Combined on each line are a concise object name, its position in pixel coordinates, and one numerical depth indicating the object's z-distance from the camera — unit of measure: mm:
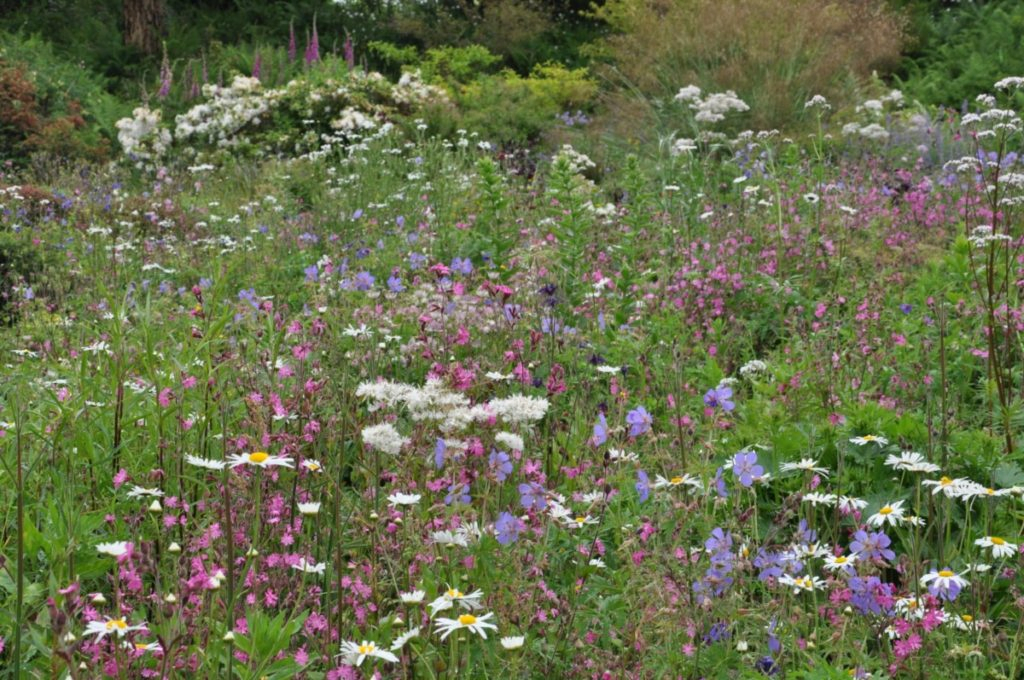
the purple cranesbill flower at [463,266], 4113
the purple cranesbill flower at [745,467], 2152
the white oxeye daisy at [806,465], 2243
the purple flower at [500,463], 2150
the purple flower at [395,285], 3846
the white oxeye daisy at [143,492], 1943
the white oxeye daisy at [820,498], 2121
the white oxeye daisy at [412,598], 1604
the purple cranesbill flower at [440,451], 2137
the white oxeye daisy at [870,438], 2404
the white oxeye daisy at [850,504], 2160
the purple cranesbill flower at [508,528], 1997
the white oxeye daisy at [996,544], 1971
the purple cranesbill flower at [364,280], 3883
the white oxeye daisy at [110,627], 1461
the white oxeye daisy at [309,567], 1919
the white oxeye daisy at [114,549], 1565
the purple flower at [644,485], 2125
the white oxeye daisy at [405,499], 1825
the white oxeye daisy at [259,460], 1704
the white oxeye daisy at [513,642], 1593
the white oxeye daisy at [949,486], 2016
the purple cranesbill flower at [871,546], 1975
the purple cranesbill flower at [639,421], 2309
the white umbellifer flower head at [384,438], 1869
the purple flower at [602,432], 2288
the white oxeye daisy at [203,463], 1807
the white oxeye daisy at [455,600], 1597
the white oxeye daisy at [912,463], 2020
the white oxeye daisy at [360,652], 1524
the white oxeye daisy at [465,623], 1517
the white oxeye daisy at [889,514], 2076
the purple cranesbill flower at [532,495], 2062
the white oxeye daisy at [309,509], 1673
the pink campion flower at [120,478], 2280
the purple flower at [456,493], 2105
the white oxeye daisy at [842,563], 1980
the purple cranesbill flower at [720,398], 2531
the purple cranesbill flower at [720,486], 2092
